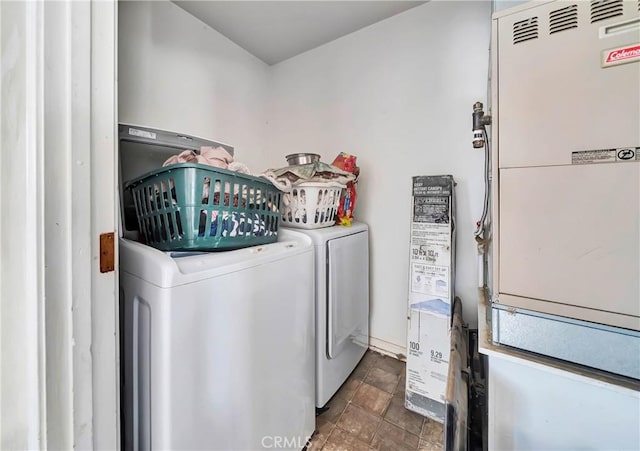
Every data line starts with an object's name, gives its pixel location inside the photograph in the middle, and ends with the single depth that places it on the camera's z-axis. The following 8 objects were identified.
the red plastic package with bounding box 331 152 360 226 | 1.54
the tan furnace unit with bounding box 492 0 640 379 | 0.55
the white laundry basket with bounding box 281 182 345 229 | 1.27
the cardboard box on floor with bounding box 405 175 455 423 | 1.28
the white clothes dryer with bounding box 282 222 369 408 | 1.20
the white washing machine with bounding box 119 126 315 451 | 0.63
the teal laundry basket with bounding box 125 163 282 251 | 0.77
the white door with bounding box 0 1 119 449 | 0.50
